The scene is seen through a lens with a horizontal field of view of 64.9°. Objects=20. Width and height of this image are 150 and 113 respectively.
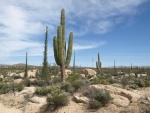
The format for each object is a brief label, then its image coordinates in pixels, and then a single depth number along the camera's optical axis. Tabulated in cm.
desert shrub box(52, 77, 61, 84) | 1093
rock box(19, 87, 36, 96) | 876
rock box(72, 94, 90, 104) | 686
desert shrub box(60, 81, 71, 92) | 834
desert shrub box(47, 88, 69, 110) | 678
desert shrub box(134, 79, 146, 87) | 952
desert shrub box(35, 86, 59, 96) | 823
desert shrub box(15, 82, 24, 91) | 960
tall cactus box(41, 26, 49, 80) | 1249
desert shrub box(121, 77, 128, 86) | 962
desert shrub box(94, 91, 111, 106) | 640
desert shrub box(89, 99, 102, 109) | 632
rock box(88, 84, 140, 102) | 667
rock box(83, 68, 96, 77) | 1794
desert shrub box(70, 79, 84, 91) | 831
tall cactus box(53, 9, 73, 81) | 1012
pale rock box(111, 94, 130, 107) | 636
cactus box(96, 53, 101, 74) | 1861
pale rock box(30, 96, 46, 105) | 756
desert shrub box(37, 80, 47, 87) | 1105
